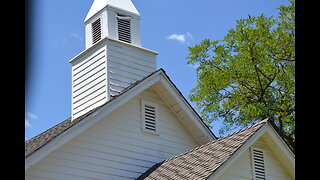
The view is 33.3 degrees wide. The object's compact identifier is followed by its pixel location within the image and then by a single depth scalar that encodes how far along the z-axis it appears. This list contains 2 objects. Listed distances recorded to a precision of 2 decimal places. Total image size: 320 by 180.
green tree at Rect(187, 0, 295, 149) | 24.67
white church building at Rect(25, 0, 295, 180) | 11.68
